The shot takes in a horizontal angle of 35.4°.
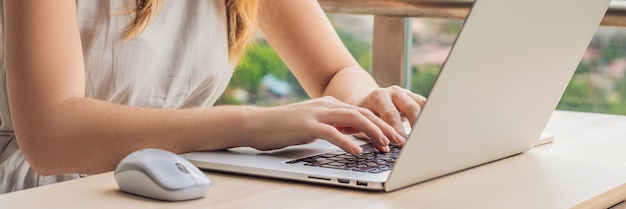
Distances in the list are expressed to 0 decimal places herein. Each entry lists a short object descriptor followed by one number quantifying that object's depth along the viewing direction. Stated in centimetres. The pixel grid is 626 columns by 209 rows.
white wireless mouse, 94
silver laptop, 94
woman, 116
